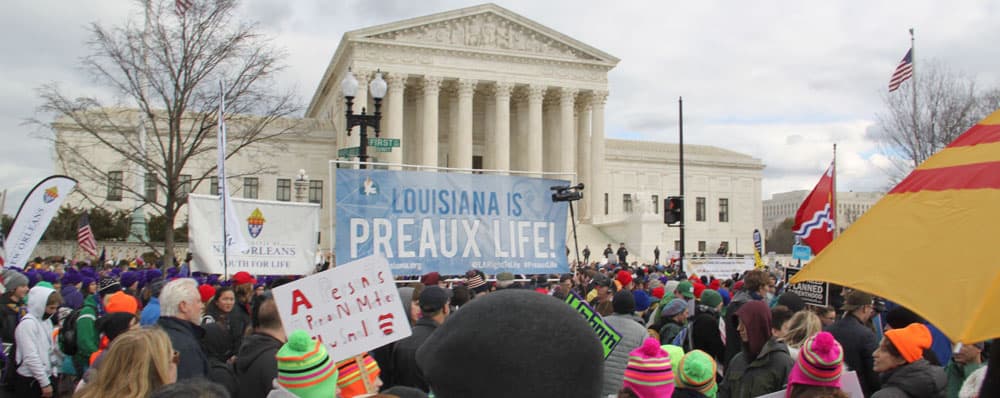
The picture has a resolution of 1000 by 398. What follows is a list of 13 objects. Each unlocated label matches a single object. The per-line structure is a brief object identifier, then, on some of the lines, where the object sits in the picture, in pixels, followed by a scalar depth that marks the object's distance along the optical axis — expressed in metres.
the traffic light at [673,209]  19.98
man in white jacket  7.44
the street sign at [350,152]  14.39
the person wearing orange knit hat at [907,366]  4.64
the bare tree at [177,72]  22.34
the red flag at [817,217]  13.12
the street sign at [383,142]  14.79
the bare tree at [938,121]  34.25
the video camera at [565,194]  11.25
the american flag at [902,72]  31.42
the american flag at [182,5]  22.58
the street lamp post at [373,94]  14.75
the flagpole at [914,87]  31.89
